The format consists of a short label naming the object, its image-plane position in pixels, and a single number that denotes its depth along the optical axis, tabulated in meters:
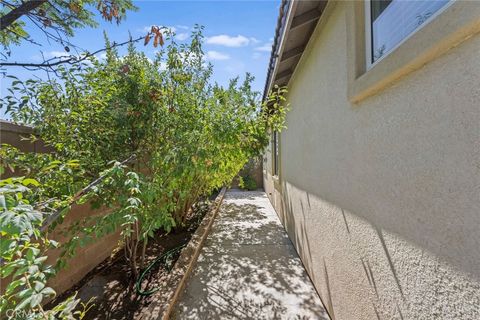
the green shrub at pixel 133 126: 3.01
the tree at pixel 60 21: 3.09
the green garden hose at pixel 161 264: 3.84
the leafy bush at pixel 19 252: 1.11
